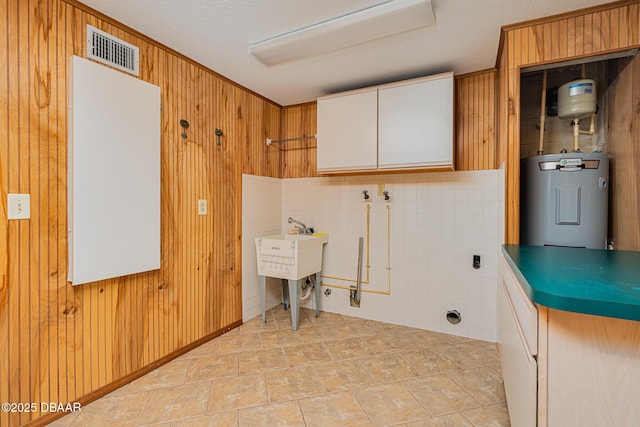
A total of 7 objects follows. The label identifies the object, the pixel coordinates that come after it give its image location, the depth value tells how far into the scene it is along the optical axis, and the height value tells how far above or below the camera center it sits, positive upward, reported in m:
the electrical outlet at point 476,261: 2.60 -0.44
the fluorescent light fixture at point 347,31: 1.70 +1.20
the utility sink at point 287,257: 2.72 -0.43
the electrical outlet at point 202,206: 2.46 +0.06
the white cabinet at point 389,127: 2.46 +0.80
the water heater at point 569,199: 1.89 +0.09
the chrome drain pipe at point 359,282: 3.11 -0.75
